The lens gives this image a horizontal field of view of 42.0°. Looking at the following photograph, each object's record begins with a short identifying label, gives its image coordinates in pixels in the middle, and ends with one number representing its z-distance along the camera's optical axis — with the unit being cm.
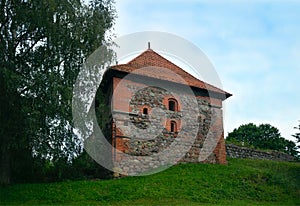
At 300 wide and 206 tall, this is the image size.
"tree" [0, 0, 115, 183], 1346
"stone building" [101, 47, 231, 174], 1719
